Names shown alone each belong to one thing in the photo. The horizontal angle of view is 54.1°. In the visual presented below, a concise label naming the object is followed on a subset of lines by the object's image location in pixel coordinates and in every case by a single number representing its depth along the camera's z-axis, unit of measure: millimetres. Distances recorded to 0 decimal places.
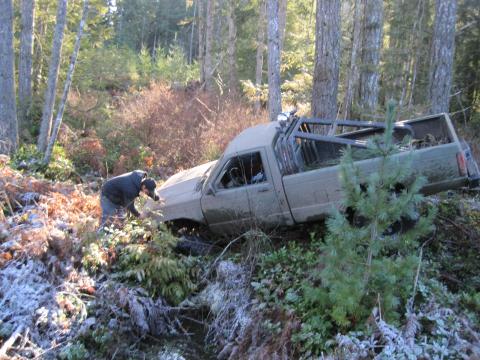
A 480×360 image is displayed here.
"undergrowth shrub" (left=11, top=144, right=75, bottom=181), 11422
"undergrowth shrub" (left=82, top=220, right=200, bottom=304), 6629
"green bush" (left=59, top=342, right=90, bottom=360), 5438
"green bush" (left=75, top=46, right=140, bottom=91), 19112
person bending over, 7719
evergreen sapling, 4730
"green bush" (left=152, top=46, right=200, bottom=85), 26016
